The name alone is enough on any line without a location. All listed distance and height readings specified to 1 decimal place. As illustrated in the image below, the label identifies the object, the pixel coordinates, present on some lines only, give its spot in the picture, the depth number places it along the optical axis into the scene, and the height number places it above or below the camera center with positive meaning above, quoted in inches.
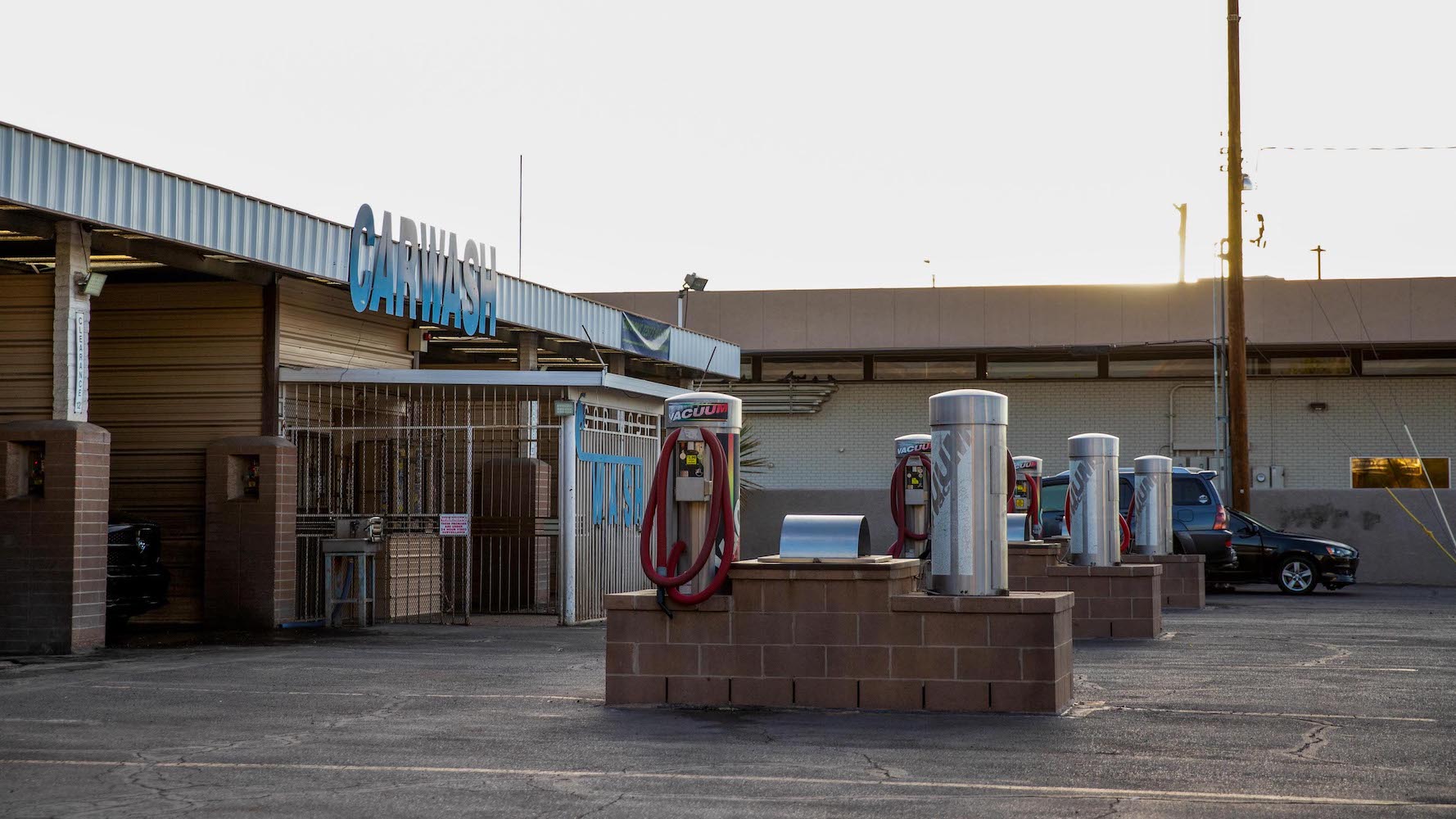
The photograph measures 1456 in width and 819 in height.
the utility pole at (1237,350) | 1121.4 +105.6
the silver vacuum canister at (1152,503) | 834.2 +2.8
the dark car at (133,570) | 658.2 -24.8
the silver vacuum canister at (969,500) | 442.6 +2.3
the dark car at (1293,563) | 1048.8 -33.7
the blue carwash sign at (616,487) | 765.3 +9.6
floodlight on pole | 1225.4 +163.2
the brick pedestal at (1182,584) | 874.8 -39.2
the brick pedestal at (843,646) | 426.9 -35.9
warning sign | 745.0 -8.0
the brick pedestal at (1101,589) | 678.5 -32.5
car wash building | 611.8 +36.5
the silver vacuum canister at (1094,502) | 698.2 +2.6
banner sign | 1072.2 +111.2
